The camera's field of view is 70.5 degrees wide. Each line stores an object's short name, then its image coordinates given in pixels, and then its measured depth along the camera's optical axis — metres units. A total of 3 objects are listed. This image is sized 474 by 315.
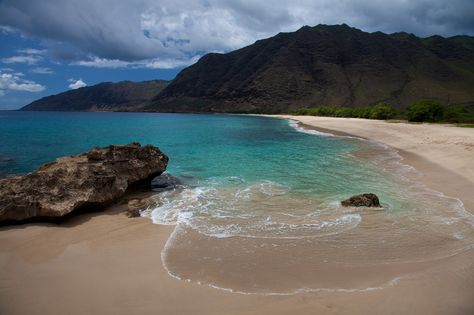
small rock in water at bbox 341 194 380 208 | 11.98
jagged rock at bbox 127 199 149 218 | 11.33
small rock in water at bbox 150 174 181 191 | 15.95
